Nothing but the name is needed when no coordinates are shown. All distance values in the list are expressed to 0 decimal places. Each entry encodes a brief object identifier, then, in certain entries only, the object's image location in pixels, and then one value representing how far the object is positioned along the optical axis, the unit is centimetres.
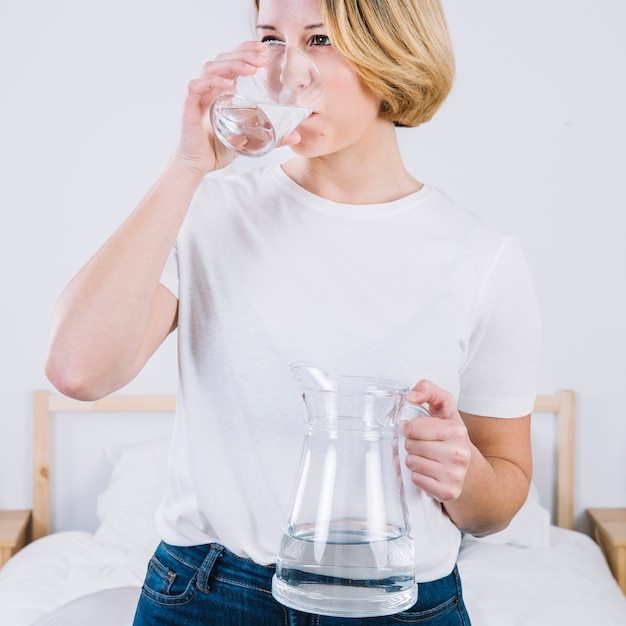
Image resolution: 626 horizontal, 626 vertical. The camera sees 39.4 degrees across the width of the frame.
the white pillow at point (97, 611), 187
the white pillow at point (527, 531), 253
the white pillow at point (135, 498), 255
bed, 206
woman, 88
